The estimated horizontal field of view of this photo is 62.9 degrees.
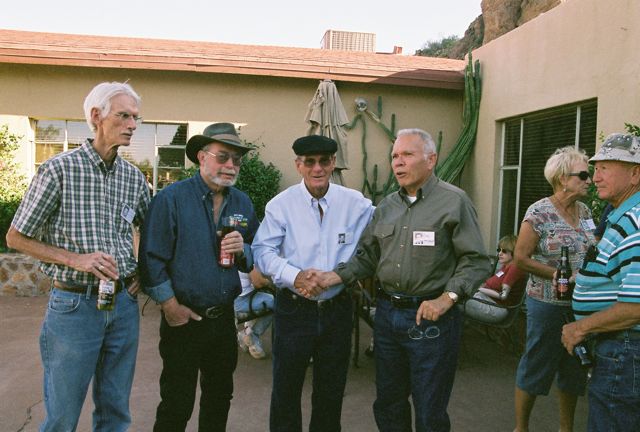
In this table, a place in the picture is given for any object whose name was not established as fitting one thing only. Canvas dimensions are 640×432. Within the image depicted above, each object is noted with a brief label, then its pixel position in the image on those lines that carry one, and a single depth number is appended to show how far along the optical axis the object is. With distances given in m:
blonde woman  3.69
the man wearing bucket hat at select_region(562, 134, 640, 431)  2.45
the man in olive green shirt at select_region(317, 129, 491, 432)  2.99
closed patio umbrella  8.00
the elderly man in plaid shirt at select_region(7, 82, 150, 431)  2.63
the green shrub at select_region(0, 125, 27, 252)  8.42
